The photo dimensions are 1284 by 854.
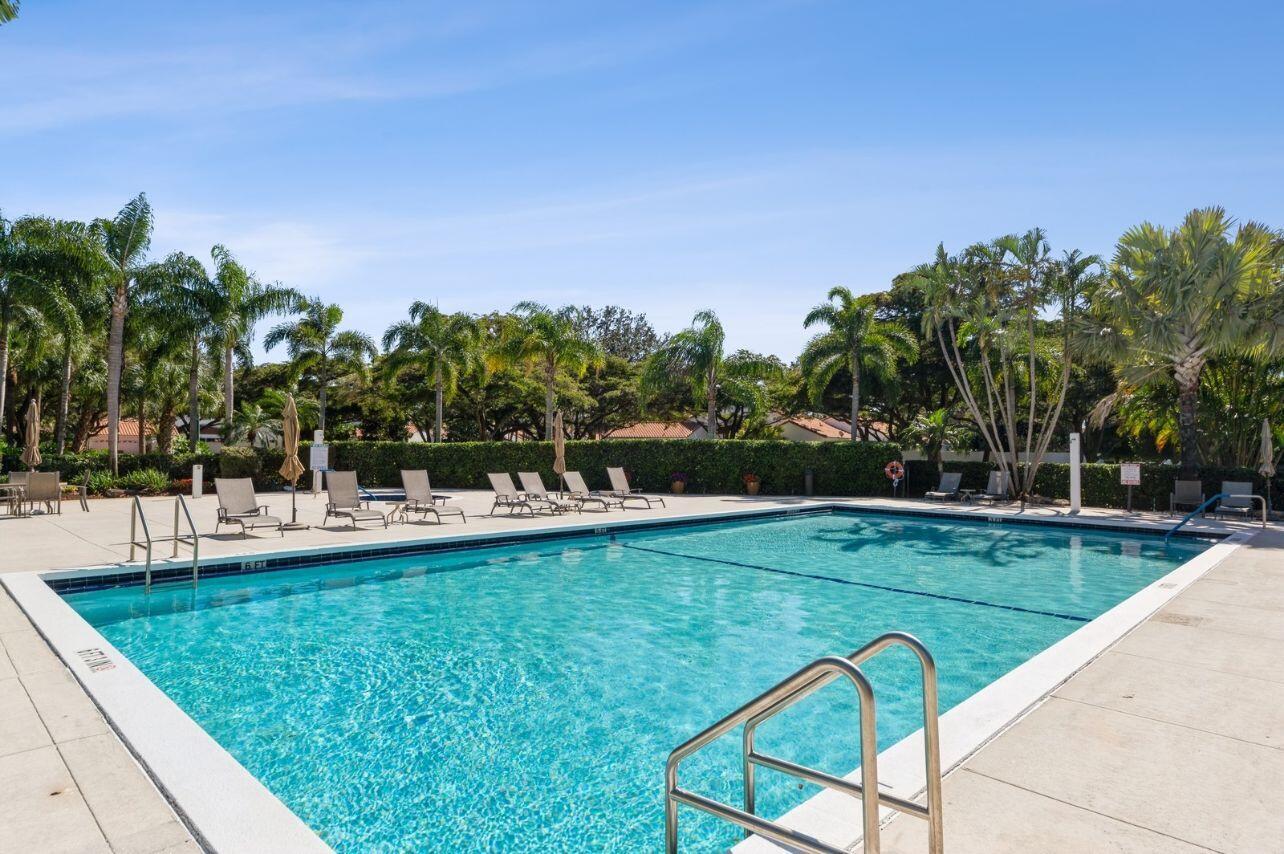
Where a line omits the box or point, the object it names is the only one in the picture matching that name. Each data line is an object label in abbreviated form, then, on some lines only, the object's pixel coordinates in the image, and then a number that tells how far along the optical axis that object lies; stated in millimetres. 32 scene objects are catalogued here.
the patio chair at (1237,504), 16403
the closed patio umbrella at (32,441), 18125
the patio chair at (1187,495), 17891
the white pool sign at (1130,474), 17484
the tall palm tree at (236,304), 26125
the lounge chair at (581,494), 18297
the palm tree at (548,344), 28125
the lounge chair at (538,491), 17188
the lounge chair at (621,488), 19203
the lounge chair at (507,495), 16688
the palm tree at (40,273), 21203
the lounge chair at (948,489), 21641
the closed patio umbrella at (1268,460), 17844
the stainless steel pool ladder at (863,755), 2203
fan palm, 17312
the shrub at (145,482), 21969
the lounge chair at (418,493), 15125
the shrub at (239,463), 23750
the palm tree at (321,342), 33531
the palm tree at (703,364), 26297
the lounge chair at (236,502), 12164
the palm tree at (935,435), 23922
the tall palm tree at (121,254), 23578
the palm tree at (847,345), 26344
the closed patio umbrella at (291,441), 14312
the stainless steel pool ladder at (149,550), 8406
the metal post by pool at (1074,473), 18141
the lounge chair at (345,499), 13648
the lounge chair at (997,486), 21400
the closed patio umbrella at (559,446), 18906
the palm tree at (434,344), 30531
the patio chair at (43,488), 15008
